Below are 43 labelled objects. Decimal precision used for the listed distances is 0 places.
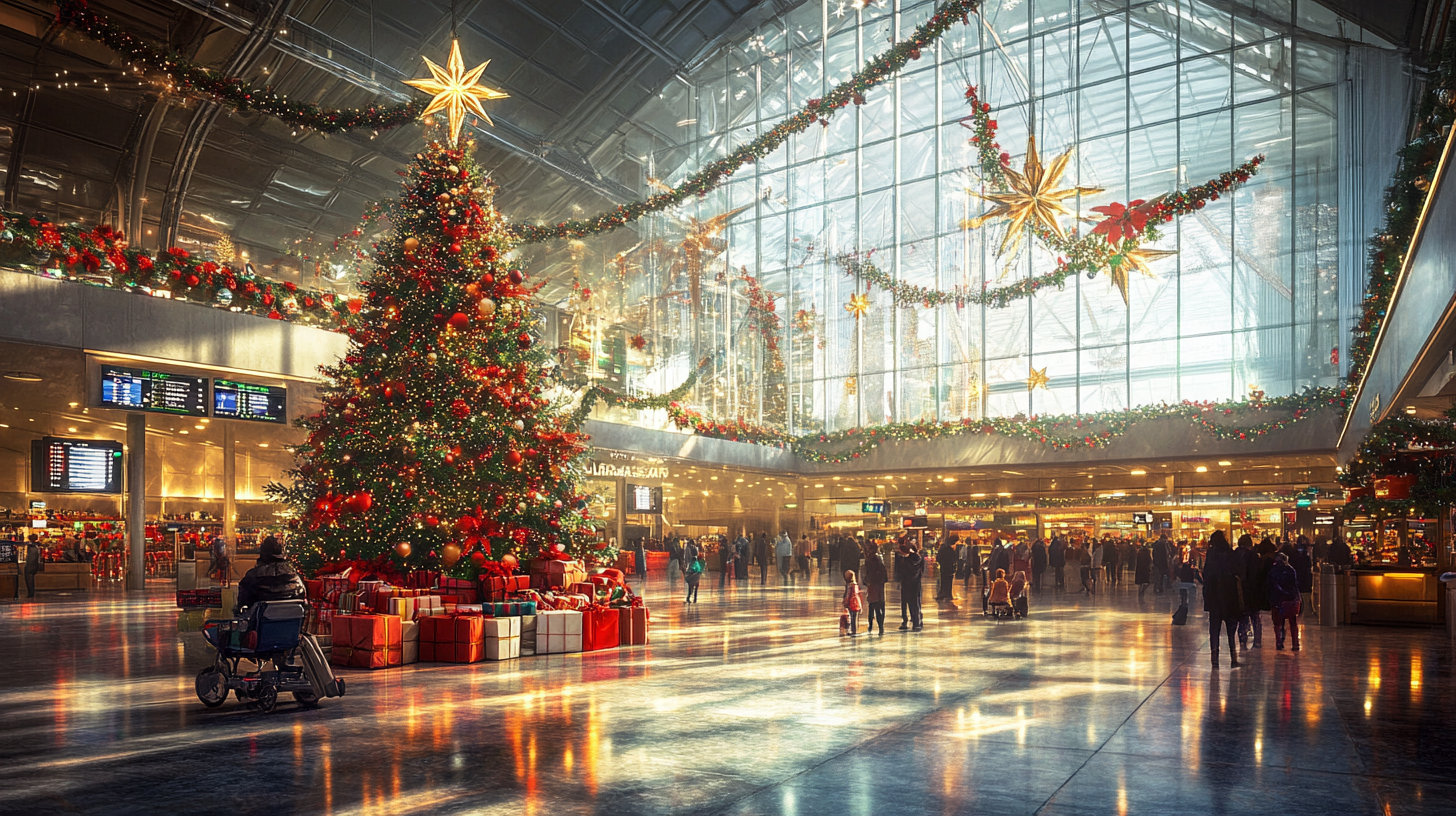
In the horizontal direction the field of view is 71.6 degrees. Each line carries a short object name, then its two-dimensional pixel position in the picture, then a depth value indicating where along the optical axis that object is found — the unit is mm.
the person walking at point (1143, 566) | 23489
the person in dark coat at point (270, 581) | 8031
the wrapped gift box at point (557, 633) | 11869
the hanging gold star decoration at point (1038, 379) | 30328
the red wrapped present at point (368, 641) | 10500
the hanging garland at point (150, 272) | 14375
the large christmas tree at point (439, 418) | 12383
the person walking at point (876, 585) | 14867
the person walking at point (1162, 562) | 24734
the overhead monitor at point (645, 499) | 30422
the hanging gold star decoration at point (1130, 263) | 26562
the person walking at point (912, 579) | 15320
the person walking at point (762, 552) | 29906
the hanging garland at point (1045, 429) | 25281
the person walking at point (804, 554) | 32500
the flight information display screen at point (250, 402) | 17516
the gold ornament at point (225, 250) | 24339
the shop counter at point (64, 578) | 22250
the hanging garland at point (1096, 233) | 22859
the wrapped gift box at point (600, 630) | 12227
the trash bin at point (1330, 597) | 15828
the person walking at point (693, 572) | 20234
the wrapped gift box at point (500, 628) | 11258
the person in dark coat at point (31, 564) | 20859
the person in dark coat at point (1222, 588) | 11016
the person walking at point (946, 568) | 21188
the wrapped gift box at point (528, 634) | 11867
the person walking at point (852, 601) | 14344
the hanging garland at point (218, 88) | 12891
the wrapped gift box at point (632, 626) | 12727
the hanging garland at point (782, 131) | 15453
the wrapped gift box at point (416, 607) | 11078
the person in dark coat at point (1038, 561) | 26250
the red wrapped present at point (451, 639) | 11039
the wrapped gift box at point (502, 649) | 11211
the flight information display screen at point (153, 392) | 16062
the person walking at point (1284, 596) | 12562
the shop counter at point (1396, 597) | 15625
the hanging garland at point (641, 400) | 22647
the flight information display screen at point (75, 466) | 17234
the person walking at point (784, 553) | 31000
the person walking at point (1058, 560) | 25781
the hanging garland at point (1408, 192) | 9781
